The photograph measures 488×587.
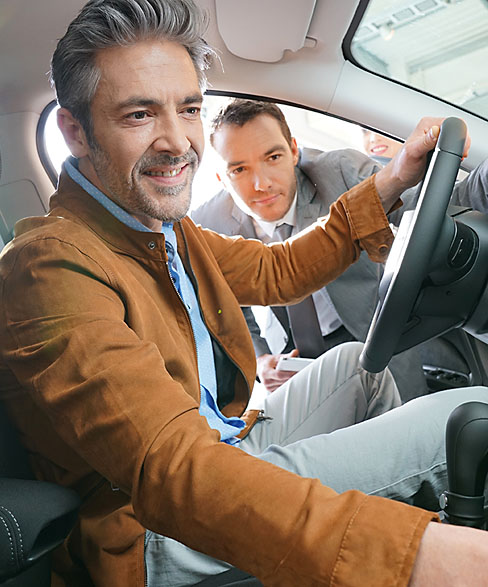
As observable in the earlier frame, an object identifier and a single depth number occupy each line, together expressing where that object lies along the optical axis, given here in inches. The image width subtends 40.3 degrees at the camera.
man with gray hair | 22.6
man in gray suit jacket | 72.3
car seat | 26.6
